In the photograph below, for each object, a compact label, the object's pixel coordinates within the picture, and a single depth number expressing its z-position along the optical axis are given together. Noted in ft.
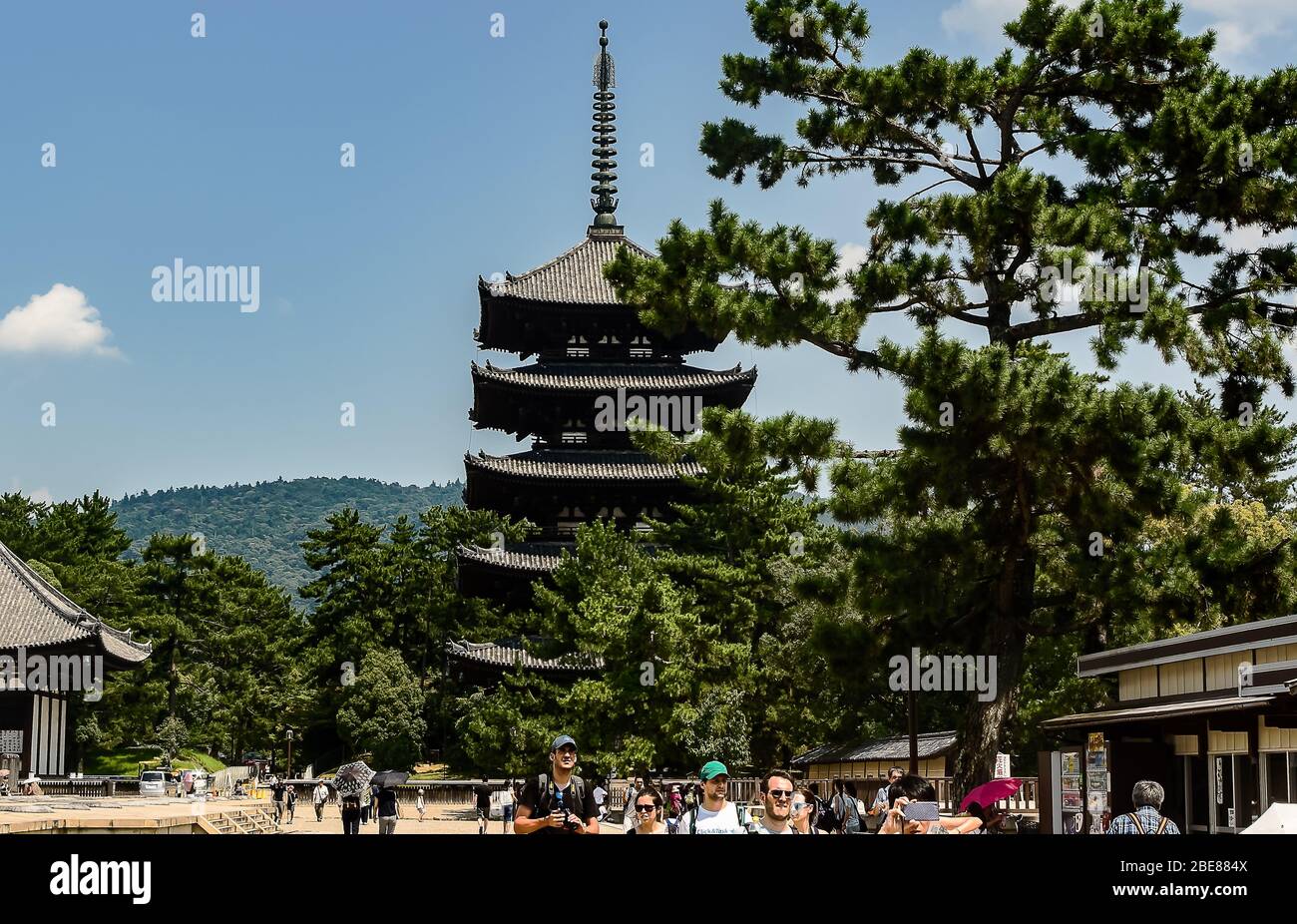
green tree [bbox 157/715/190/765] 196.75
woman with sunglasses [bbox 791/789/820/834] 41.37
